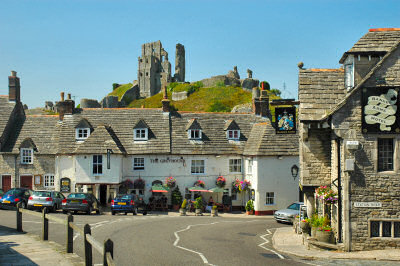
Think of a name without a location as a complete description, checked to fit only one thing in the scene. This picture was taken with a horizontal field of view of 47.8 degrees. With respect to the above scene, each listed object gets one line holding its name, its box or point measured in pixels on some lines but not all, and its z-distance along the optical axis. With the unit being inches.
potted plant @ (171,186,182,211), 1528.1
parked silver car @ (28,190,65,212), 1210.0
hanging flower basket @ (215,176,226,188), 1541.6
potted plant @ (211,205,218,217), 1390.3
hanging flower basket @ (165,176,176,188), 1526.8
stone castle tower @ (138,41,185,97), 4697.3
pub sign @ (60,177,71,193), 1536.7
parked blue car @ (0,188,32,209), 1243.2
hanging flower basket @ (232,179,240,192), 1537.5
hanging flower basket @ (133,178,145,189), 1530.5
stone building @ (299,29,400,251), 703.1
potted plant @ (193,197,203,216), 1401.9
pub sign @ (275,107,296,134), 931.3
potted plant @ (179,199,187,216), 1369.3
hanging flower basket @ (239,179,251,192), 1528.1
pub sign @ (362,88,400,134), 711.7
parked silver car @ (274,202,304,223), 1141.7
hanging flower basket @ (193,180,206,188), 1542.8
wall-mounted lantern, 1470.2
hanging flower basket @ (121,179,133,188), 1513.2
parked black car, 1208.8
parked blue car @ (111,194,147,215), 1283.2
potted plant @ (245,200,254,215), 1473.9
